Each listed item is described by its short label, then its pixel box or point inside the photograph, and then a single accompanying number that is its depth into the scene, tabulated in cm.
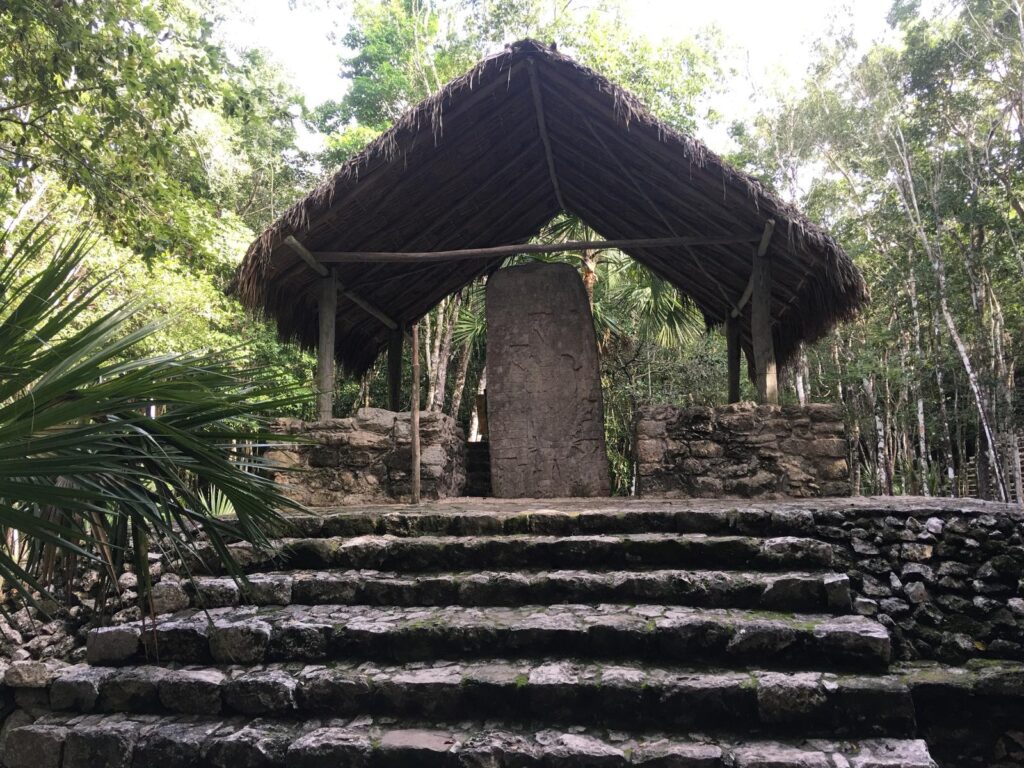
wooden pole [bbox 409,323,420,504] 511
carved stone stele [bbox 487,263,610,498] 634
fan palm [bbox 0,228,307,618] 155
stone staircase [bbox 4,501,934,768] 246
